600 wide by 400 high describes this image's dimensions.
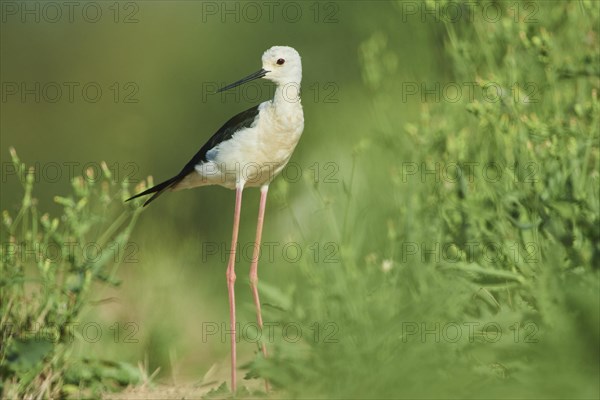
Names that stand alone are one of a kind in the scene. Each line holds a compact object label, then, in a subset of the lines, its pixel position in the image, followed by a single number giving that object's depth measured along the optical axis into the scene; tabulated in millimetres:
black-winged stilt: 9219
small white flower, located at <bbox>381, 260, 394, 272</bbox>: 8697
